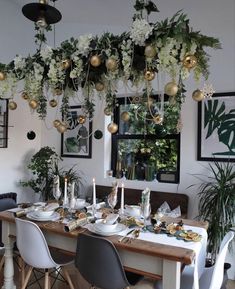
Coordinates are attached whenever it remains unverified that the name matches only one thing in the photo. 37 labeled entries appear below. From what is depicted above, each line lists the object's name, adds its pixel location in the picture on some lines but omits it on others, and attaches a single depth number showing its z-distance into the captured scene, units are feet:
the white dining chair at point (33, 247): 6.75
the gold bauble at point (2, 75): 8.26
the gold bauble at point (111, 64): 6.47
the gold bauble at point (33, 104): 8.62
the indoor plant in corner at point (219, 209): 9.25
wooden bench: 10.90
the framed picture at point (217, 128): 10.23
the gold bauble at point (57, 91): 8.34
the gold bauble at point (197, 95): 6.71
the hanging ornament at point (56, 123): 8.69
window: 12.10
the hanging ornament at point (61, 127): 8.62
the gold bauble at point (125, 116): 8.11
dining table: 5.40
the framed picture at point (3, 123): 13.23
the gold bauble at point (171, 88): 6.14
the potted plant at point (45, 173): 13.19
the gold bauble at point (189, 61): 5.90
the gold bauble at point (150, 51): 5.96
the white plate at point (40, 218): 7.36
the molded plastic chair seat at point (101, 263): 5.68
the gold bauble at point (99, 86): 7.75
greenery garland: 5.94
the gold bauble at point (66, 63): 7.24
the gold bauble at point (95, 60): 6.63
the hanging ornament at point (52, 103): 9.20
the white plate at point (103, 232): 6.32
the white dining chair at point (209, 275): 5.67
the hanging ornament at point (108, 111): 8.73
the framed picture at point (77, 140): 13.79
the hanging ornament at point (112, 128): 8.18
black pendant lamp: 7.13
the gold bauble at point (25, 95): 8.83
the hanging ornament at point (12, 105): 9.16
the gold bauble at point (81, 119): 8.68
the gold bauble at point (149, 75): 6.53
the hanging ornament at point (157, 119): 7.82
